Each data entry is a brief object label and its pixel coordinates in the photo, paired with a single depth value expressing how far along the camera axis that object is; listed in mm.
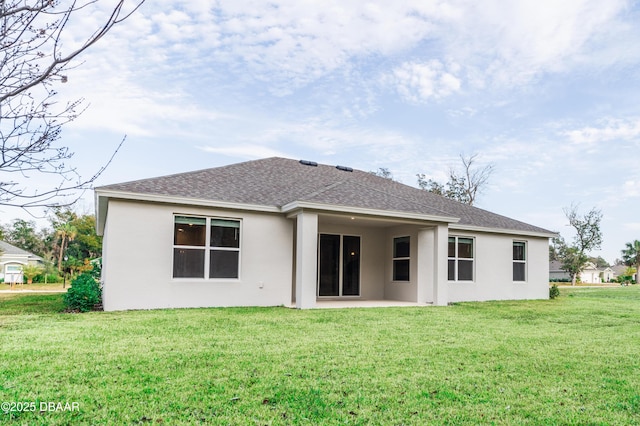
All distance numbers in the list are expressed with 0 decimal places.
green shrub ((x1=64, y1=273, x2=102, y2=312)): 10500
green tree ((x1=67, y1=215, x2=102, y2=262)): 38031
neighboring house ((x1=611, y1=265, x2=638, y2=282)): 74538
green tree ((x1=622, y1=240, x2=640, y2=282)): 55906
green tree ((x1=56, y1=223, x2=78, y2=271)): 38156
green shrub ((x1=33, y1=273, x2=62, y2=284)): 29975
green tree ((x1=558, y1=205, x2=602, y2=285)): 48688
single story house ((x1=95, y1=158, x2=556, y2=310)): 10906
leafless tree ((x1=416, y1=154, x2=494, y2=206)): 39375
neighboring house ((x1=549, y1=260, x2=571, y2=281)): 57625
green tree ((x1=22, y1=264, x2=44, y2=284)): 28230
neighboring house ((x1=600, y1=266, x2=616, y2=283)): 66812
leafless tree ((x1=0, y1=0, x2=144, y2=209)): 2658
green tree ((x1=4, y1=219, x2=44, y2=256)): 48344
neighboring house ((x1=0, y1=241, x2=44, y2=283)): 35000
